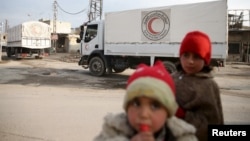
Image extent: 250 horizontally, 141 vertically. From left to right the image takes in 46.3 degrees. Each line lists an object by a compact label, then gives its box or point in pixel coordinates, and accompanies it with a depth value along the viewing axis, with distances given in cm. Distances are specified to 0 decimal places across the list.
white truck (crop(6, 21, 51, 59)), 2795
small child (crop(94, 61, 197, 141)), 145
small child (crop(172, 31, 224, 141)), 181
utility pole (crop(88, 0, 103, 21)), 4144
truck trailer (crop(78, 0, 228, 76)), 1149
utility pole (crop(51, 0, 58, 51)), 4648
